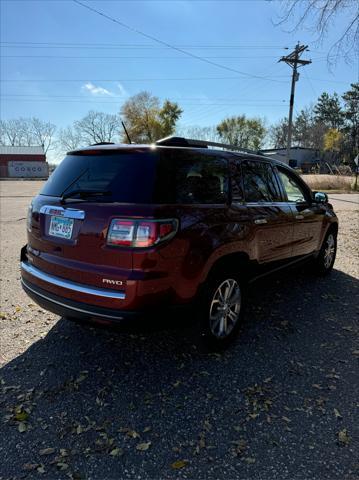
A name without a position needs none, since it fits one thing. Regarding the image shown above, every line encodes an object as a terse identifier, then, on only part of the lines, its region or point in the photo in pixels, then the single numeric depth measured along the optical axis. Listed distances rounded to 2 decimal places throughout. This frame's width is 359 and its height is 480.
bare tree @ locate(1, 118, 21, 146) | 95.81
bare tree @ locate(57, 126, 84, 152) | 89.98
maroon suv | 2.44
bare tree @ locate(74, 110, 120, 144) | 83.21
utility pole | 26.19
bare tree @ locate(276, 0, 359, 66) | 7.29
